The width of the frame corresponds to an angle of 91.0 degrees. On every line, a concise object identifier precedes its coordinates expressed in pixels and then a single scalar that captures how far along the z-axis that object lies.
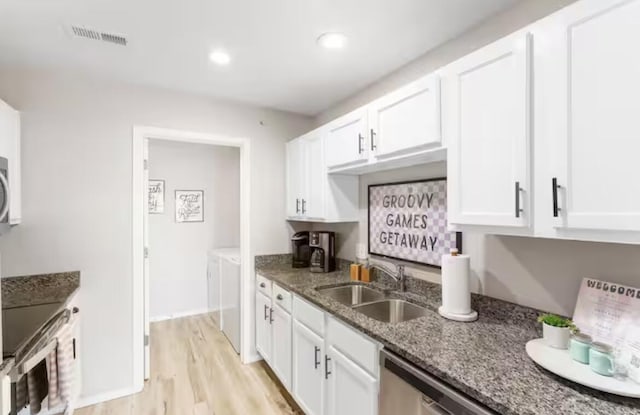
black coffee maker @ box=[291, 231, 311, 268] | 3.02
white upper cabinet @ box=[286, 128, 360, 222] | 2.65
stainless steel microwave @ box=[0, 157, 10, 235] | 1.80
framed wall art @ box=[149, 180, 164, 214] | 4.23
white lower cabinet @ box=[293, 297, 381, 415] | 1.55
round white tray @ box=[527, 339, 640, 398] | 0.95
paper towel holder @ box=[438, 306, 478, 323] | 1.58
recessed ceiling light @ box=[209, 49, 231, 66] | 2.05
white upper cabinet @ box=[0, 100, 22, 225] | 1.97
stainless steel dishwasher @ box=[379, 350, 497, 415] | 1.07
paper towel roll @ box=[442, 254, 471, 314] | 1.61
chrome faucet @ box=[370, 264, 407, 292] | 2.18
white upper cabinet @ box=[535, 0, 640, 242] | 0.97
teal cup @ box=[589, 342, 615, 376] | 1.02
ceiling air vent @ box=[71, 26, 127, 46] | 1.81
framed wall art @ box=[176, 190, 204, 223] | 4.40
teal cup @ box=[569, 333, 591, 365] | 1.10
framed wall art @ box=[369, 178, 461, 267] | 1.99
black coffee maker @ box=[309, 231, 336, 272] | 2.82
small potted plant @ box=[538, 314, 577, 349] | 1.21
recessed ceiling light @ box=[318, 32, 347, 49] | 1.85
